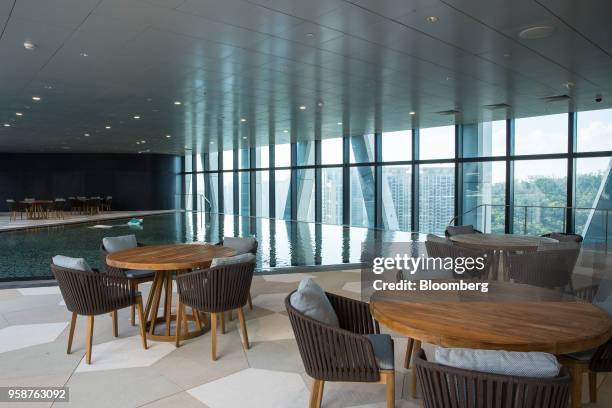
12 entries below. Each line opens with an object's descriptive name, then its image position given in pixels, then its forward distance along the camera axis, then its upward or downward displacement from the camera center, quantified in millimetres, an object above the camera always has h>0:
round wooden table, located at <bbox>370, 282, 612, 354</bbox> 1844 -626
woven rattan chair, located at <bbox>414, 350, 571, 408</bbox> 1405 -673
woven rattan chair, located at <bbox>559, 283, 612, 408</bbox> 2127 -865
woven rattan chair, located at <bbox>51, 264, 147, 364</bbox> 3131 -751
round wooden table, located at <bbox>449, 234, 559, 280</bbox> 4652 -568
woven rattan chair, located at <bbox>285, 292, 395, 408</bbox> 2059 -806
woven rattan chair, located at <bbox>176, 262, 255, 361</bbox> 3205 -745
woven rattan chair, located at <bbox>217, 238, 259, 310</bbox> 4398 -589
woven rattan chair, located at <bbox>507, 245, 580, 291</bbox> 3984 -707
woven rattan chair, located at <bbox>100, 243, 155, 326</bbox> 3996 -800
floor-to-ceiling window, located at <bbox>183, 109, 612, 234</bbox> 9461 +540
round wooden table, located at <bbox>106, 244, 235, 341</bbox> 3500 -572
